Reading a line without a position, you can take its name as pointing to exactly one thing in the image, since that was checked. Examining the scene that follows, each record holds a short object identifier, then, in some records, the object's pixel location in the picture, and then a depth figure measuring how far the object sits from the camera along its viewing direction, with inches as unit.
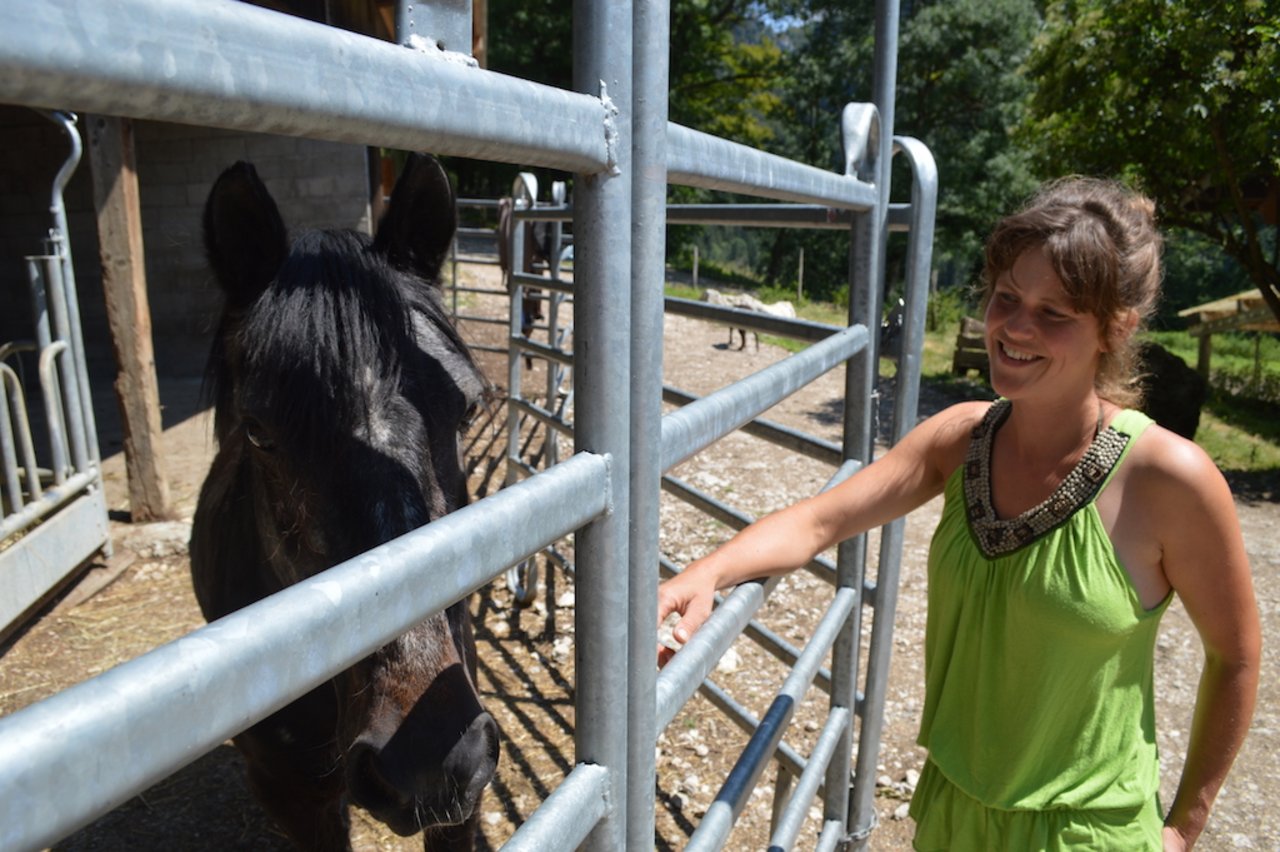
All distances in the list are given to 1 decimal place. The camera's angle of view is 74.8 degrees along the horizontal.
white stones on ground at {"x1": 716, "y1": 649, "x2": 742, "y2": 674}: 155.3
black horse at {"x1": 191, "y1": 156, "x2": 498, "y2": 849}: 48.6
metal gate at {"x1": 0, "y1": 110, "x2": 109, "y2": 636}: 160.6
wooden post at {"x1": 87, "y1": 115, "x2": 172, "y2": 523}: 198.8
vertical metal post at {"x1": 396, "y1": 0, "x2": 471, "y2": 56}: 27.3
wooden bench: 494.0
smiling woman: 56.5
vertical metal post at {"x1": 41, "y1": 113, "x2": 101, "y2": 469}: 186.8
